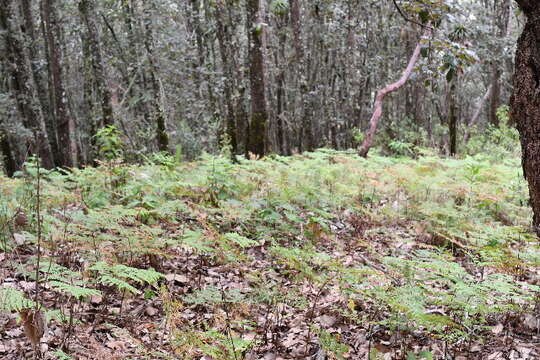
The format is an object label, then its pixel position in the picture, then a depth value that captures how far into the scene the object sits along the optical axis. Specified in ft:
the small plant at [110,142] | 27.24
